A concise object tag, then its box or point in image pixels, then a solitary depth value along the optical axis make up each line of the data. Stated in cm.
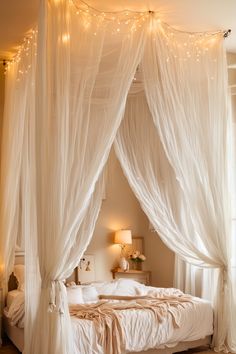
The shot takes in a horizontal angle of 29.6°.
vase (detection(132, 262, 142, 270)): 703
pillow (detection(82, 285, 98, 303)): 515
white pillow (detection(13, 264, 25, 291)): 526
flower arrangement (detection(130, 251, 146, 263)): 683
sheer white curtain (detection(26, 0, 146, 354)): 362
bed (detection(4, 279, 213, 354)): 398
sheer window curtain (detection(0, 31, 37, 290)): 477
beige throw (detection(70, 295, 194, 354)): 405
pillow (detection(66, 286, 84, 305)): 483
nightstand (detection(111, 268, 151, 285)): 673
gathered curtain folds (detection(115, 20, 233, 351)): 436
